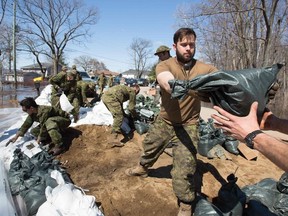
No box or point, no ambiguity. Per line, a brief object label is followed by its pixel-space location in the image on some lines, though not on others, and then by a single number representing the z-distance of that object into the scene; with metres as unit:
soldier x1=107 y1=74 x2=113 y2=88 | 14.21
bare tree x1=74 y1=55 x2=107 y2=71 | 64.56
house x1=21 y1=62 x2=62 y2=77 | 67.91
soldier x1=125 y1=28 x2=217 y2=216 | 2.64
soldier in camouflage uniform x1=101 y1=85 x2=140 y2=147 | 5.11
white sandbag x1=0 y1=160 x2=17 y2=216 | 2.36
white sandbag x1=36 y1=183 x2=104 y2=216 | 2.36
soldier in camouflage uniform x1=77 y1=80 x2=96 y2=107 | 7.98
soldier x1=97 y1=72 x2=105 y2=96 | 12.81
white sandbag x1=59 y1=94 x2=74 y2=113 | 5.48
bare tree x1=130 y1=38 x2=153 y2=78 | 65.31
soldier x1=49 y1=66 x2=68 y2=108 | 6.17
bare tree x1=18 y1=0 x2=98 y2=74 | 23.33
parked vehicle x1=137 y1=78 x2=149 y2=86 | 39.33
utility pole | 19.59
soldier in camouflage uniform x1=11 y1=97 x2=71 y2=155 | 4.20
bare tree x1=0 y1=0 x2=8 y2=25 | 16.82
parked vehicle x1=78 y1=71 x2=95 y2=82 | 14.94
